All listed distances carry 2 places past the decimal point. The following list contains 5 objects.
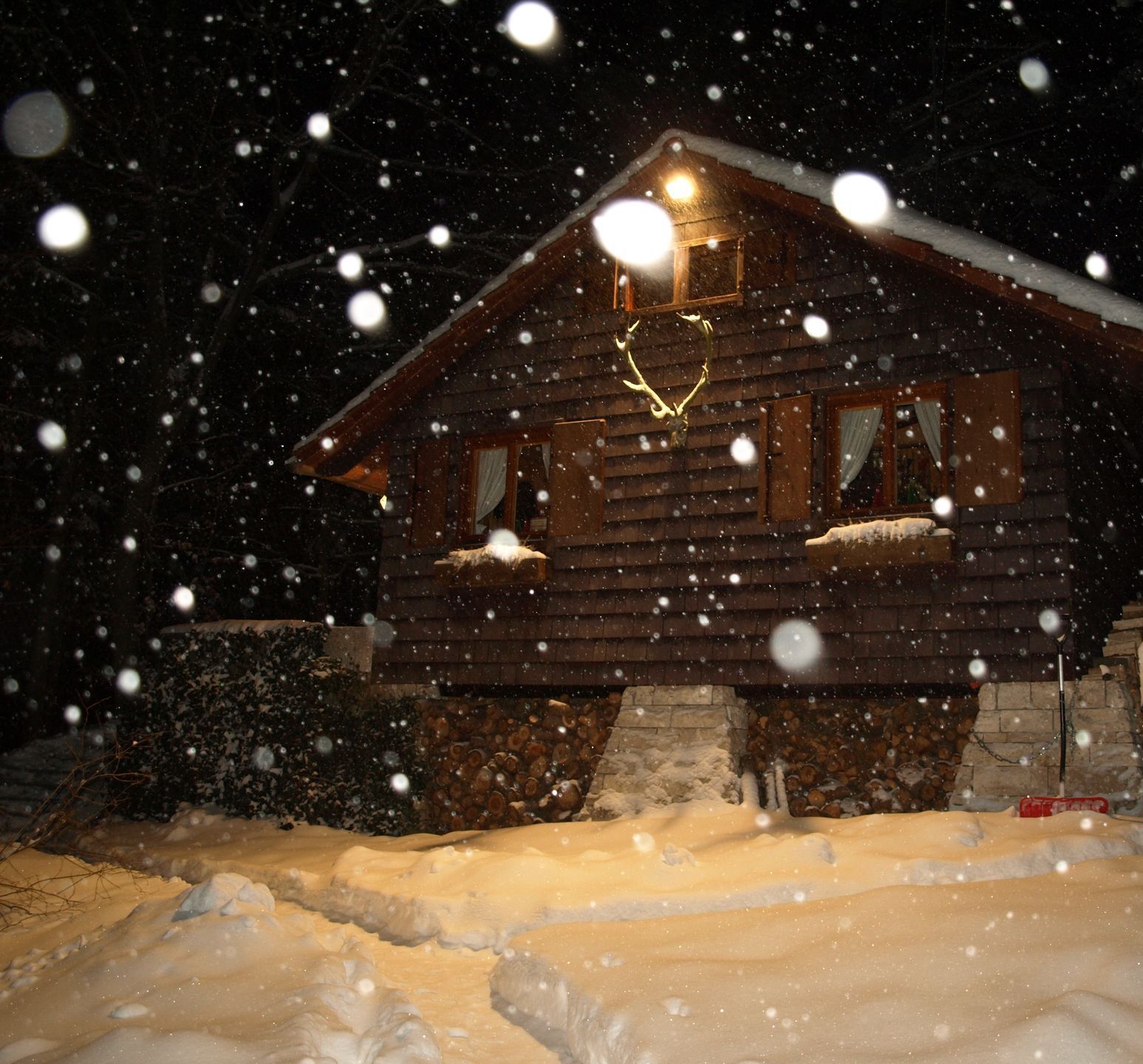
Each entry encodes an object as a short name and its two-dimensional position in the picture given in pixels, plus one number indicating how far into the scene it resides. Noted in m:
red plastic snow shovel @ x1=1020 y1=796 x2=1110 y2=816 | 7.21
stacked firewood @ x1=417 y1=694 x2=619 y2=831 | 10.25
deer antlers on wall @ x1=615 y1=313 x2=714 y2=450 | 10.01
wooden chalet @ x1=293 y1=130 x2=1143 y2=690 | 8.61
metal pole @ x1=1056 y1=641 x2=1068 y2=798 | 7.63
